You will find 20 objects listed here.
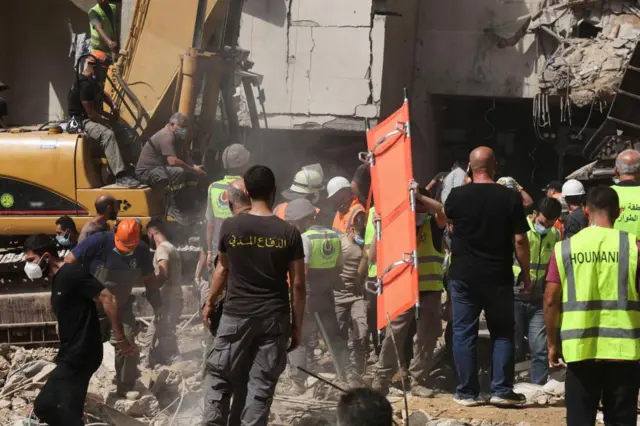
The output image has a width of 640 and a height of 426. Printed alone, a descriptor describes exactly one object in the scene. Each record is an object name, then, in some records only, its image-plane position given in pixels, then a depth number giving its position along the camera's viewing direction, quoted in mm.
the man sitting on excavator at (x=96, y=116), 23562
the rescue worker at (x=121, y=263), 18016
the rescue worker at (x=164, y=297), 20406
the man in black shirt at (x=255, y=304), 12852
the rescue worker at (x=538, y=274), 18609
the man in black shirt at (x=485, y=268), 15219
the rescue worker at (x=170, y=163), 23453
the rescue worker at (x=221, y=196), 19547
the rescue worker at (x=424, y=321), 17453
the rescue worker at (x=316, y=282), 18578
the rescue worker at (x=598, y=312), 11789
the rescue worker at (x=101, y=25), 29062
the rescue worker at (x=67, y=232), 20984
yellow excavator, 23625
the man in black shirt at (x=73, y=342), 13711
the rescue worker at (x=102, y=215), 19328
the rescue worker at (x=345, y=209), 20016
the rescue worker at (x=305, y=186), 20453
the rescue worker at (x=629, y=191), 16094
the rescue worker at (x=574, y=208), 19234
